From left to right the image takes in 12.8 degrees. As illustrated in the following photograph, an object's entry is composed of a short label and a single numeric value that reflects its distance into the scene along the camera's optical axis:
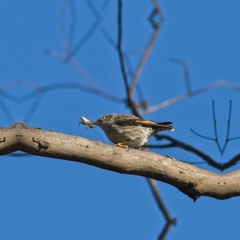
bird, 12.87
